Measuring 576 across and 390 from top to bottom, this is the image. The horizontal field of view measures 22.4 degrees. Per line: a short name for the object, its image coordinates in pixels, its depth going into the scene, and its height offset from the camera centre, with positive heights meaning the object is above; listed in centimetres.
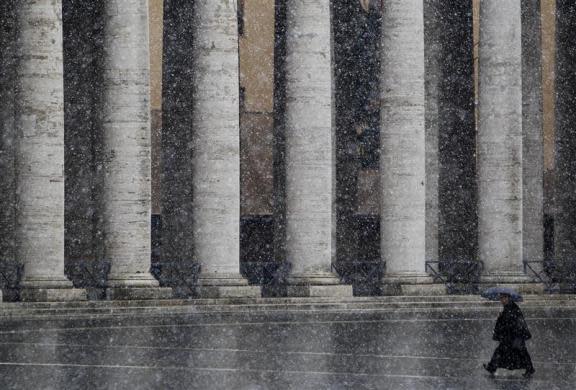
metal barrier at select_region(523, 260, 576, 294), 10288 -540
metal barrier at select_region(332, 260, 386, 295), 9845 -547
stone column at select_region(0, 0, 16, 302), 8912 +454
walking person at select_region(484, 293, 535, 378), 4806 -471
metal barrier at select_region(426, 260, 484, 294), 9981 -521
